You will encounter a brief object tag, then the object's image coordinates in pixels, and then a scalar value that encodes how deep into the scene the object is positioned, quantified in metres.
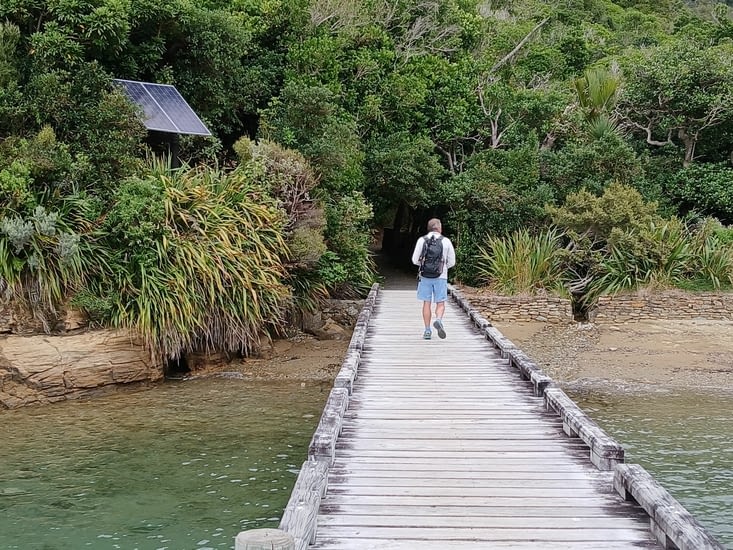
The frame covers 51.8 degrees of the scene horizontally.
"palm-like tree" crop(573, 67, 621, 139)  20.67
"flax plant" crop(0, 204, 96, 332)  11.06
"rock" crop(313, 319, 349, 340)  15.35
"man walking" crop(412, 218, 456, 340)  10.31
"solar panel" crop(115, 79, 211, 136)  14.20
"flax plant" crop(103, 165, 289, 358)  11.69
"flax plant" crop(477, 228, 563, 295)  17.11
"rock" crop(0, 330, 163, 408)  10.85
